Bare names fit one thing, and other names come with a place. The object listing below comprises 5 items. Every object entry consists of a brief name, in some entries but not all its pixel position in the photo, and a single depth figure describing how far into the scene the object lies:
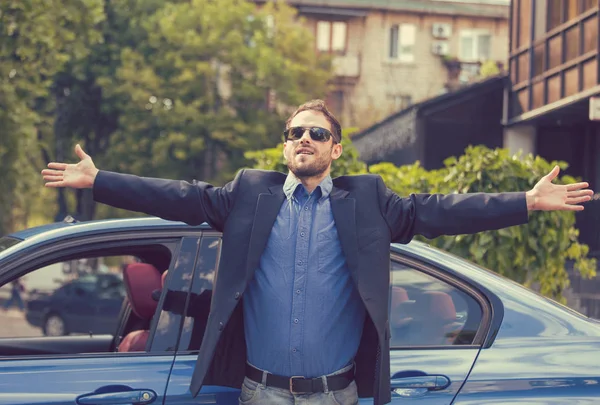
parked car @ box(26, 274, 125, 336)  19.30
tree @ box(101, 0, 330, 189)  28.88
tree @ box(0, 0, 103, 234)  15.24
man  3.24
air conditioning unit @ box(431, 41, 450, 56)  43.91
